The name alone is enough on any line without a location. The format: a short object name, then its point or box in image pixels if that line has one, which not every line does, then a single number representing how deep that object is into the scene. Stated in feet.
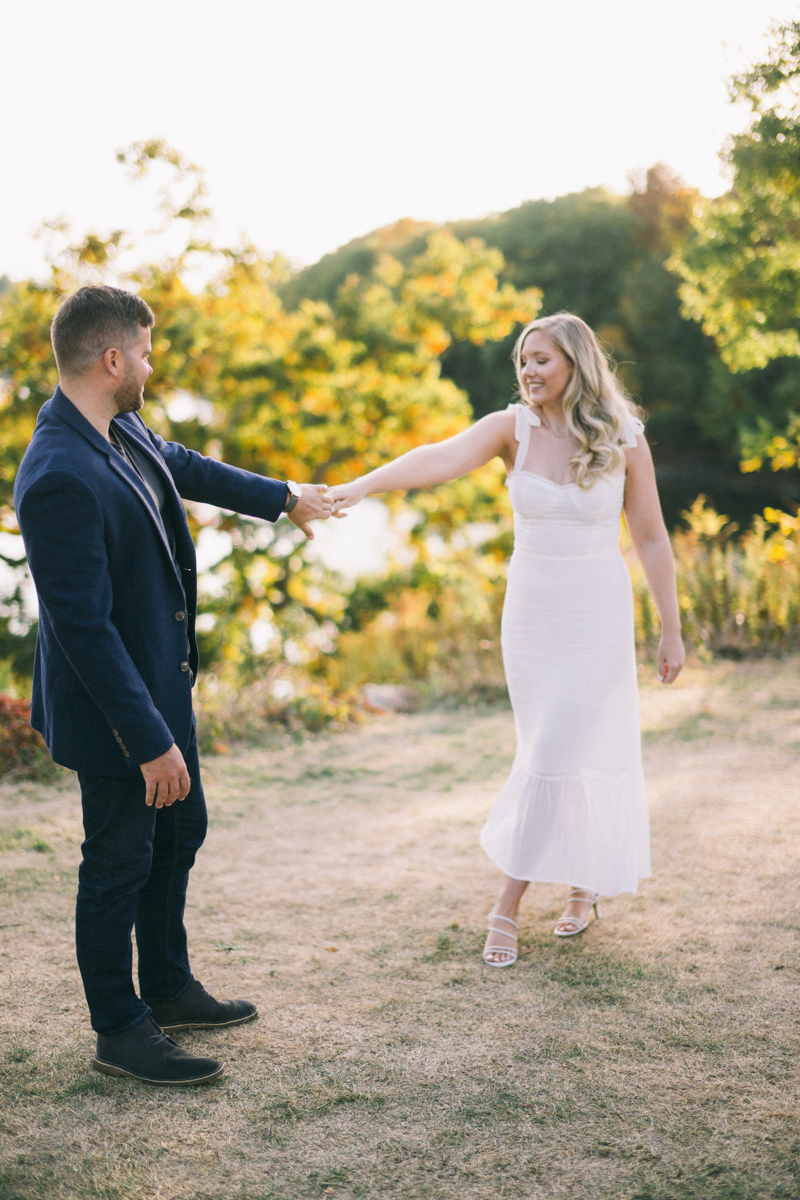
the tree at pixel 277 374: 26.66
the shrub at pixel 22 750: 17.84
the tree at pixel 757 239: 19.48
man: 7.18
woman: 10.27
